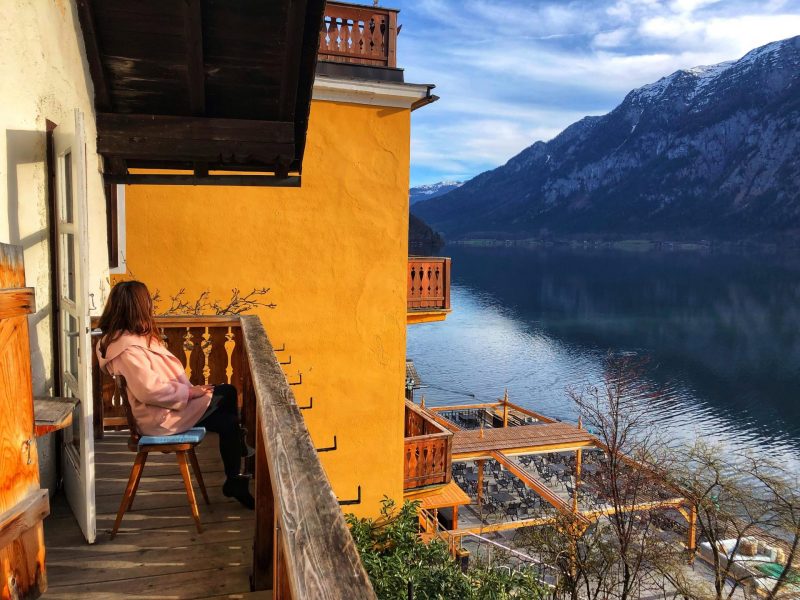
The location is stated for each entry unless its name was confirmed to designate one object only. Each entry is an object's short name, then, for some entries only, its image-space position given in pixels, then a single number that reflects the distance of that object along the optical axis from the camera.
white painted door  2.77
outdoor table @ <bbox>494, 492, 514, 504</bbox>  21.44
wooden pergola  16.23
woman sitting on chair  3.24
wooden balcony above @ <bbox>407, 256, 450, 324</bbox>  9.37
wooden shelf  2.29
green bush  6.49
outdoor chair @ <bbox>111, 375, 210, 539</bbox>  3.20
